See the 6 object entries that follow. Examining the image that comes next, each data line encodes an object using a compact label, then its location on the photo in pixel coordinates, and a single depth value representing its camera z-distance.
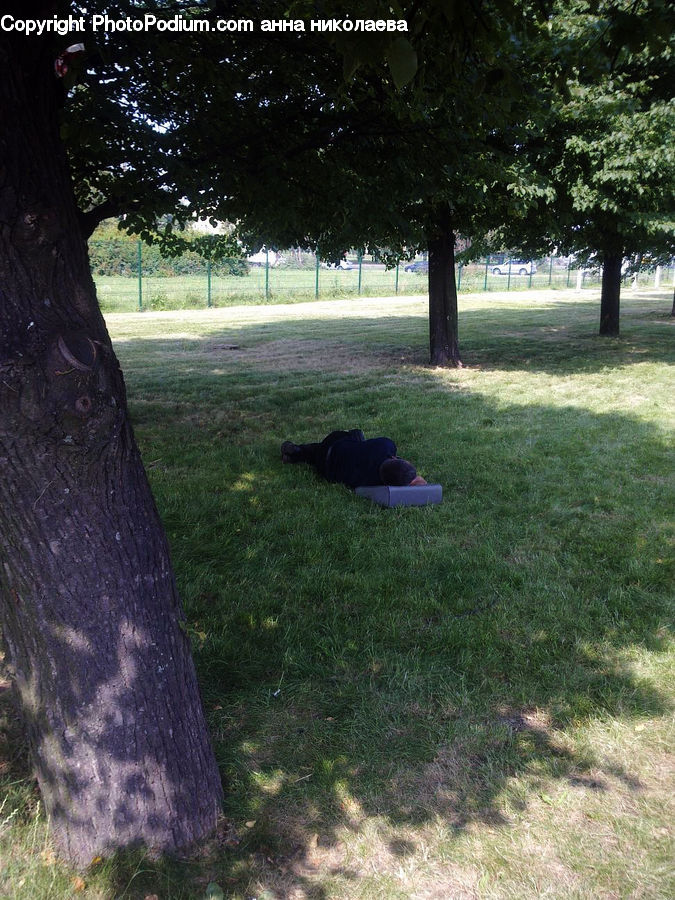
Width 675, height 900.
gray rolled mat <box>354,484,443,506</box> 5.69
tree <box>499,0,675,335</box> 10.14
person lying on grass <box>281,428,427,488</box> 5.73
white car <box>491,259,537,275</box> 52.11
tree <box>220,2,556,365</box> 5.38
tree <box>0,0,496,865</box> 2.34
